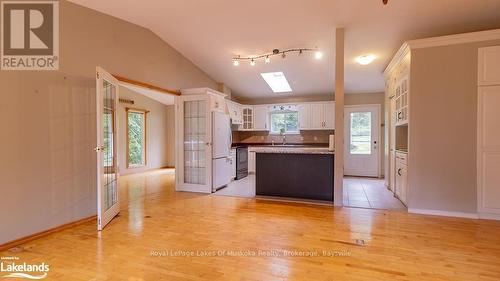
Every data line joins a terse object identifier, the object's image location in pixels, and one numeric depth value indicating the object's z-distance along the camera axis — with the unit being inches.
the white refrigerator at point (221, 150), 205.6
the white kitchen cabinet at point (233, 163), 252.4
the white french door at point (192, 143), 205.2
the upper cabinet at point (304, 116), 287.4
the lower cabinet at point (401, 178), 156.4
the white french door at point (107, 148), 118.3
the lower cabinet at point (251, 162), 292.2
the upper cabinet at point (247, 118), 309.3
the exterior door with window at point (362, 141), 270.4
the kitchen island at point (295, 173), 165.8
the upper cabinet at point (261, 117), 306.9
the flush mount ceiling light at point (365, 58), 181.5
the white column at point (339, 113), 157.4
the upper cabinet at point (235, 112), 265.9
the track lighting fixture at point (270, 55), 191.6
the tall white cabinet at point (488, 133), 130.9
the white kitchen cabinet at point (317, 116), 281.9
